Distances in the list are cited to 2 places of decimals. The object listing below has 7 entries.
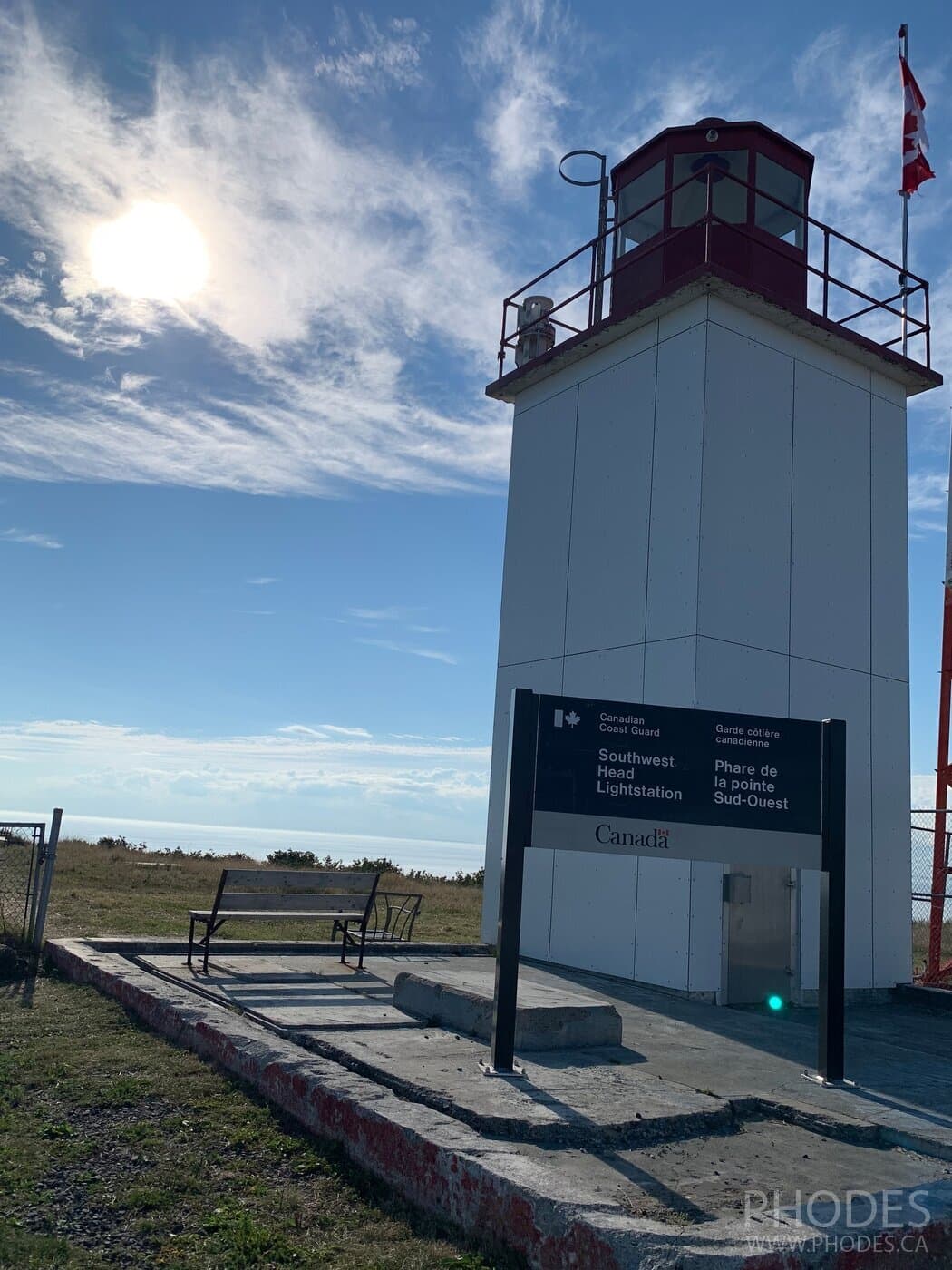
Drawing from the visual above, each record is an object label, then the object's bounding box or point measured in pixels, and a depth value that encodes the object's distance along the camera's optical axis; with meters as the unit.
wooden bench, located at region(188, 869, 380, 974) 9.82
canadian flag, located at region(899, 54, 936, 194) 15.12
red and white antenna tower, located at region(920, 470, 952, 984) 13.41
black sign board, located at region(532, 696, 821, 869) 7.10
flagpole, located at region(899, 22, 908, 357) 14.26
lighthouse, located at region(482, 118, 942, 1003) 11.67
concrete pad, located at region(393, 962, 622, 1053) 7.34
